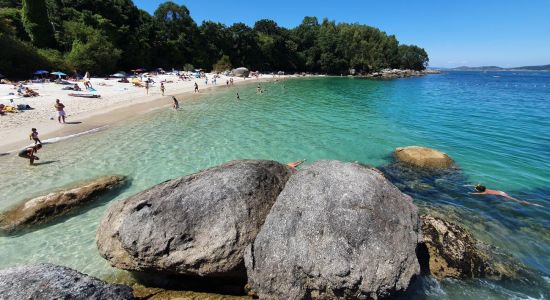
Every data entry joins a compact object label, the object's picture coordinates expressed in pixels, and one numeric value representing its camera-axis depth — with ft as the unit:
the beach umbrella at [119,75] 168.62
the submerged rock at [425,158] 49.90
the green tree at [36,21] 161.91
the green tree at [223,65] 273.33
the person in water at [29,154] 49.75
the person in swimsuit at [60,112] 74.64
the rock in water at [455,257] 24.99
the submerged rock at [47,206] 32.14
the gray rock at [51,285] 15.69
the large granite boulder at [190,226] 20.79
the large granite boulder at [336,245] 18.34
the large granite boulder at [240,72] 262.67
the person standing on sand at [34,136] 56.18
